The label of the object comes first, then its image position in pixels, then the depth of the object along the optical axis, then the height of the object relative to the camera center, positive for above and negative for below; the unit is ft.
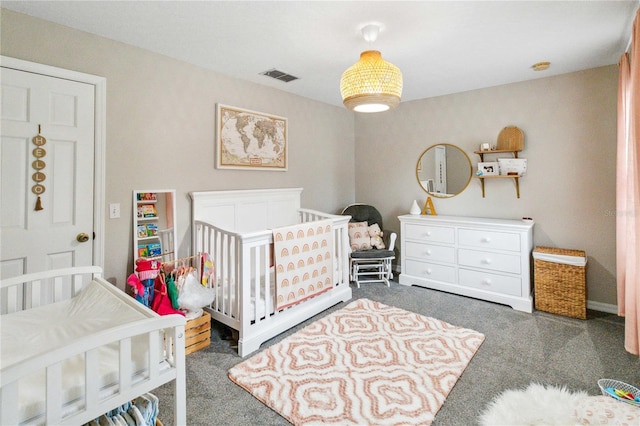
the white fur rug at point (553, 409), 4.39 -3.43
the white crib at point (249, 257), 7.77 -1.19
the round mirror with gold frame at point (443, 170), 12.64 +1.94
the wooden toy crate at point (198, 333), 7.61 -3.03
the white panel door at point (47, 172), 6.46 +0.96
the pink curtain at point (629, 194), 5.85 +0.51
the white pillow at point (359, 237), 13.00 -0.93
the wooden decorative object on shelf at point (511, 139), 11.08 +2.82
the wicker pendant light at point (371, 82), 6.67 +2.94
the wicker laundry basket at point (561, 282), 9.40 -2.09
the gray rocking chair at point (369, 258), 12.42 -1.72
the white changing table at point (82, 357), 3.44 -1.88
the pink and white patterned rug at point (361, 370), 5.71 -3.48
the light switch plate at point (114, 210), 7.89 +0.11
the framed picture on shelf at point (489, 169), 11.53 +1.80
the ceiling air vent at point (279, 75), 10.16 +4.78
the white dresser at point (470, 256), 10.28 -1.51
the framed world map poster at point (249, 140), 10.23 +2.72
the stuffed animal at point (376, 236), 13.16 -0.90
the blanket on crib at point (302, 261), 8.55 -1.38
